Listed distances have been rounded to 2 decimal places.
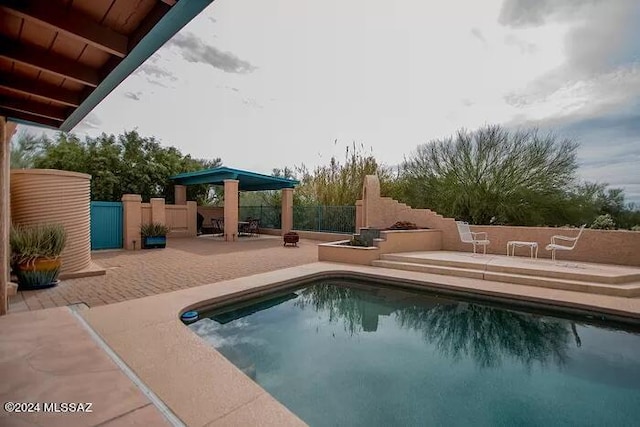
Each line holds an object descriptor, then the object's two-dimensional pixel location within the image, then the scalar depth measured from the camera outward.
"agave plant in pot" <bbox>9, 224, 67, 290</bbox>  5.60
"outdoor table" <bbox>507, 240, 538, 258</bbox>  8.06
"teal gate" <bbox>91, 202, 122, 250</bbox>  11.07
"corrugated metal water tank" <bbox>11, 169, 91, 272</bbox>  6.07
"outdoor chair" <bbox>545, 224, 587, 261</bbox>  7.35
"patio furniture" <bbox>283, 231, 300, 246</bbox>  12.34
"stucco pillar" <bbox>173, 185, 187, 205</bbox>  17.11
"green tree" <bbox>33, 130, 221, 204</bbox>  15.34
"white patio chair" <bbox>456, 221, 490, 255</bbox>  8.80
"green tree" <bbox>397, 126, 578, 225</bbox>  13.36
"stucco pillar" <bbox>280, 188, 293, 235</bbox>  16.28
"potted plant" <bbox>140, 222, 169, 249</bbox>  11.54
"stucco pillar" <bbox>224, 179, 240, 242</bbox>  14.20
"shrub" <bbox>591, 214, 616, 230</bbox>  11.38
